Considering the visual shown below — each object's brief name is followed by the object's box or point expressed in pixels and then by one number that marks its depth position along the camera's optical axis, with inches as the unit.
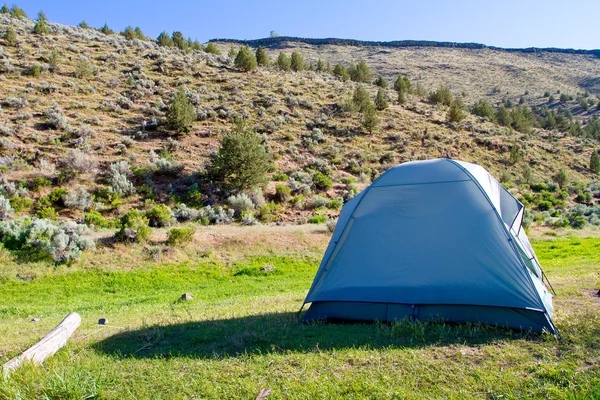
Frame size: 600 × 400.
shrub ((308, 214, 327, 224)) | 861.8
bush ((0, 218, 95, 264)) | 517.3
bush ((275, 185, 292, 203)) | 974.4
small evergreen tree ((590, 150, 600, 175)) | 1590.9
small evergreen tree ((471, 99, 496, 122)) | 1982.7
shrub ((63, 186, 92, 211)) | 772.6
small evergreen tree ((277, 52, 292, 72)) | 2020.2
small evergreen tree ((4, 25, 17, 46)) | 1470.2
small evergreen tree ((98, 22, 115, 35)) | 2045.9
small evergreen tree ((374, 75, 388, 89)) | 2160.1
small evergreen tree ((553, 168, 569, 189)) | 1397.6
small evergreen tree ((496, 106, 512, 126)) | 1900.8
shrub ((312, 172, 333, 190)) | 1077.8
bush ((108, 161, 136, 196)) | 860.0
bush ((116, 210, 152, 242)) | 581.6
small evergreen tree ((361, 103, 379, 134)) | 1489.9
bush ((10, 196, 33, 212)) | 736.3
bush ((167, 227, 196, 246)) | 594.2
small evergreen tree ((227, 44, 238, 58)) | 2172.1
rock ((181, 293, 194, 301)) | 418.6
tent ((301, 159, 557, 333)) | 231.1
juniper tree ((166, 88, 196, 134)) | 1162.6
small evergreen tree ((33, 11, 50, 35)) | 1647.4
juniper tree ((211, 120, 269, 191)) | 946.1
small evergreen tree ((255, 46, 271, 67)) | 2043.6
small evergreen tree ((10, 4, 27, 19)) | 1857.8
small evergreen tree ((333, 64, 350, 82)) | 2155.5
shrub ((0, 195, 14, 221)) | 676.1
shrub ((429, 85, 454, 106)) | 2027.6
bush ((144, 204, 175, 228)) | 730.8
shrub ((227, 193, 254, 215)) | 874.8
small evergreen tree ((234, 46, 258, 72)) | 1795.0
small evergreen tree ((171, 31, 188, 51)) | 2033.7
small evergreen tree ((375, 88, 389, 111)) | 1694.1
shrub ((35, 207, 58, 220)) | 722.8
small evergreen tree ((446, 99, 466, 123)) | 1717.3
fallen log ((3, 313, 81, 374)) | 175.1
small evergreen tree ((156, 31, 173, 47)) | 2023.9
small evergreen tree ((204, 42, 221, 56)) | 2132.1
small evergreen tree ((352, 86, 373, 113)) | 1601.9
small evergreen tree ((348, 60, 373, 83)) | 2182.6
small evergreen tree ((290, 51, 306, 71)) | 2102.6
